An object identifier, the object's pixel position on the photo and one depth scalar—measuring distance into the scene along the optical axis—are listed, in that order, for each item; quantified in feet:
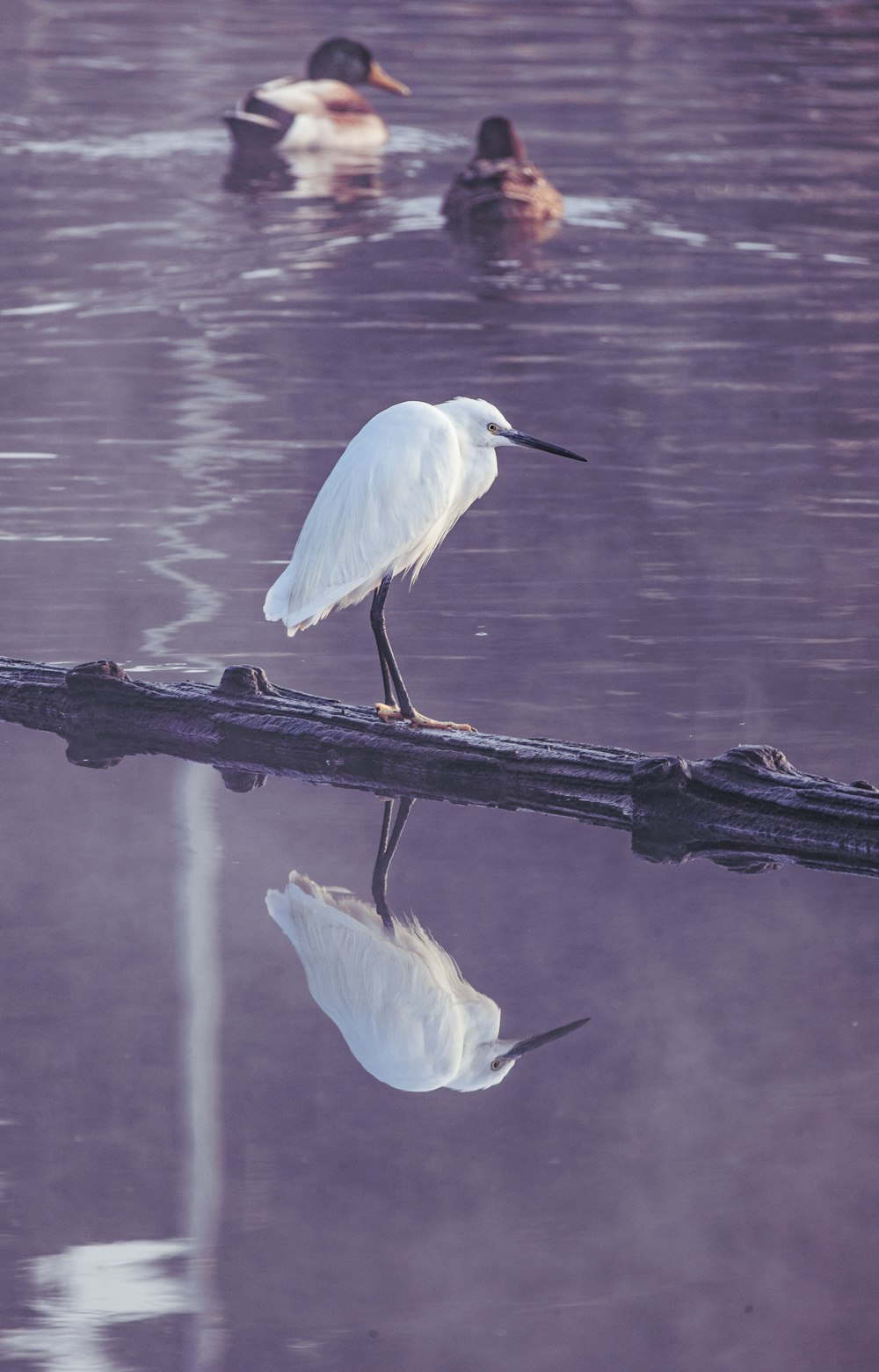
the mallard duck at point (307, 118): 154.71
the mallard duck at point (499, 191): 126.21
